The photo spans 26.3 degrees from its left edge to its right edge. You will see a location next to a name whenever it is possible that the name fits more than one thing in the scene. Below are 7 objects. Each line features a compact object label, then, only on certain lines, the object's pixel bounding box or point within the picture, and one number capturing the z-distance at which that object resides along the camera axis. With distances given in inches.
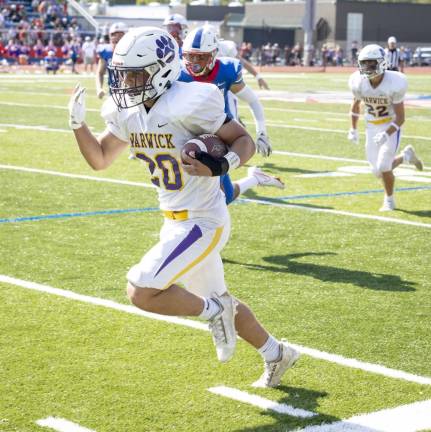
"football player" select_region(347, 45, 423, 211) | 345.4
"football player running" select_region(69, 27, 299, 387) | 154.5
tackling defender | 247.6
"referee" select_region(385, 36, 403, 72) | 1069.1
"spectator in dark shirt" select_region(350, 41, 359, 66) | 2148.1
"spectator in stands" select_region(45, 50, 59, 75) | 1505.4
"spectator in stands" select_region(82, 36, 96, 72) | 1542.8
